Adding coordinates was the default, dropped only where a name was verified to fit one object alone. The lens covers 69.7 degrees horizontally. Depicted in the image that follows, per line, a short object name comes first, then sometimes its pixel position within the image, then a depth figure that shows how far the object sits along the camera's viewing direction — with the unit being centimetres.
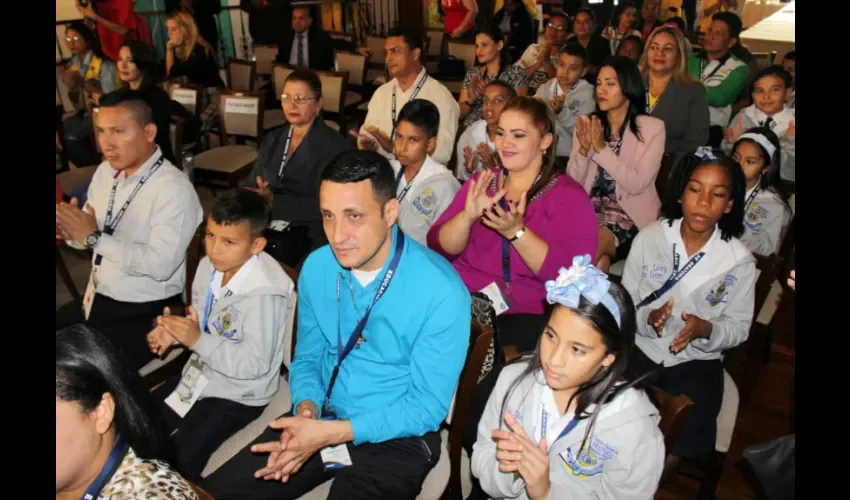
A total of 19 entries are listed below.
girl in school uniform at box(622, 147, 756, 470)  204
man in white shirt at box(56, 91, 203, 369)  230
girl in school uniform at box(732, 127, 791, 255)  278
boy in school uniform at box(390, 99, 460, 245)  285
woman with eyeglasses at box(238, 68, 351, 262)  317
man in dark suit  584
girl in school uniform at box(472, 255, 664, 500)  146
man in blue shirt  165
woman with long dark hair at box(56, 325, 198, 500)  114
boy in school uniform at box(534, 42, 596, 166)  410
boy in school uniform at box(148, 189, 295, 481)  190
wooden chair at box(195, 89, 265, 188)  418
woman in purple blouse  211
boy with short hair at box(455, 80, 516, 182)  337
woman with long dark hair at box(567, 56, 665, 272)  296
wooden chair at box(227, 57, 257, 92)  515
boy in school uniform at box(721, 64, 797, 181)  364
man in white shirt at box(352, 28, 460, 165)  382
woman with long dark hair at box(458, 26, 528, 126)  425
